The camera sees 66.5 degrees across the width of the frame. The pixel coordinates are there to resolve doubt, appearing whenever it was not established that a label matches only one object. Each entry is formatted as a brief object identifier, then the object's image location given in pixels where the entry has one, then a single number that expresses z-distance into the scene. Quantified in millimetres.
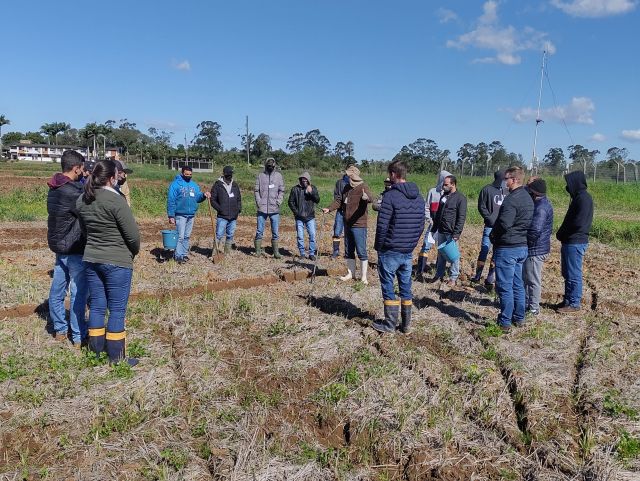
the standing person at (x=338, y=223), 8834
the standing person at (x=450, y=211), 7793
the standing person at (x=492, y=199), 8055
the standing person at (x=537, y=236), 6461
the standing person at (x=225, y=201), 9453
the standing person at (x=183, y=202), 8789
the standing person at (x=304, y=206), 9414
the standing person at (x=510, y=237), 5859
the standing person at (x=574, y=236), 6770
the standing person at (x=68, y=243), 5059
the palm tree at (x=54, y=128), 91688
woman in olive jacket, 4480
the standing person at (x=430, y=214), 8141
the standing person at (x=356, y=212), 7648
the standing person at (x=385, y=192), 5849
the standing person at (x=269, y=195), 9539
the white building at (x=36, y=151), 90375
